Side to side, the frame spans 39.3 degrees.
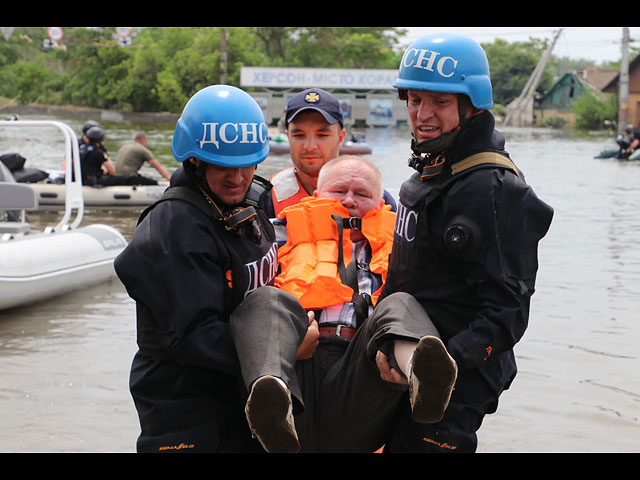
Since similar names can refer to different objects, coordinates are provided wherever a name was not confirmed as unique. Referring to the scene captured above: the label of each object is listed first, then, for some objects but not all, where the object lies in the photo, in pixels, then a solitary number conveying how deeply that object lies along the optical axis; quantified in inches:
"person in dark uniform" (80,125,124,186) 566.5
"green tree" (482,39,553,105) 3287.4
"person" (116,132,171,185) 603.5
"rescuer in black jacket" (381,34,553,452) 105.9
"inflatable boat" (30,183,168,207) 569.9
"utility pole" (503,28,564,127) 2689.5
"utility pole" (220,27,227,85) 1621.6
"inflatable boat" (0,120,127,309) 319.0
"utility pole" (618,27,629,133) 1881.2
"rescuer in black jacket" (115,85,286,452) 102.0
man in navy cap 163.2
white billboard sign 2269.9
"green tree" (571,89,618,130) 2349.9
